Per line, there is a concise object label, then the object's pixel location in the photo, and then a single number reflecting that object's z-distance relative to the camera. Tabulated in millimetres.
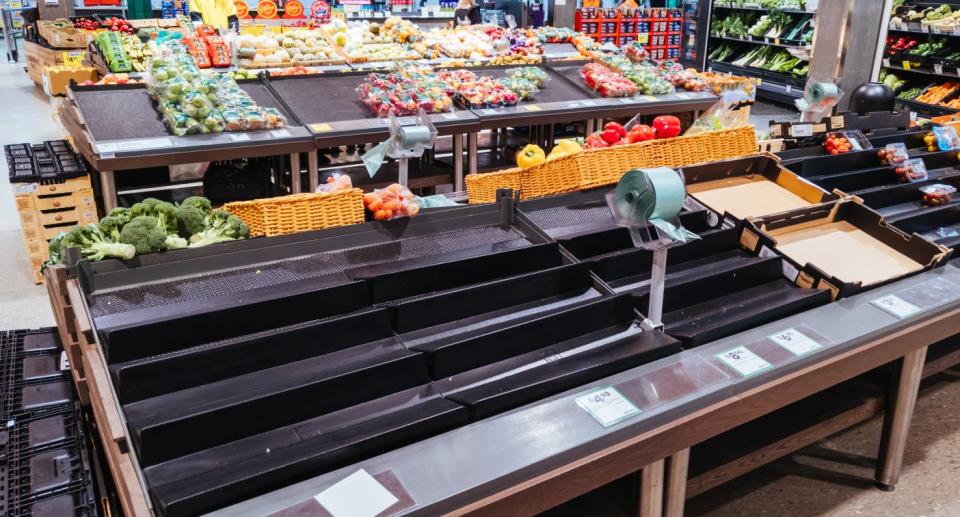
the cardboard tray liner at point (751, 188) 2873
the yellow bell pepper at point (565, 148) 2904
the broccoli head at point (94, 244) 1979
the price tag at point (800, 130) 3531
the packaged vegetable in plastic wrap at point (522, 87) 5285
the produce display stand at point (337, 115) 4461
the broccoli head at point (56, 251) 2444
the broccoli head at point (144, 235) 2008
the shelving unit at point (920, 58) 7438
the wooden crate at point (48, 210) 4348
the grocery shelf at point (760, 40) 9830
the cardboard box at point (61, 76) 8250
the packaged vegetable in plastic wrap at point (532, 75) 5527
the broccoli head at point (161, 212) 2236
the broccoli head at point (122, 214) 2205
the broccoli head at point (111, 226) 2133
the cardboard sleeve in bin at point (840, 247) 2467
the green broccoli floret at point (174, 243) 2080
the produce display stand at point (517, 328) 1564
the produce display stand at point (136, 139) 3916
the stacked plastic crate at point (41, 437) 1905
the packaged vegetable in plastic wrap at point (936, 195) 3174
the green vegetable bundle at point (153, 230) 2014
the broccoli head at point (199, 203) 2342
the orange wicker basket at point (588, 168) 2770
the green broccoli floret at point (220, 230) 2182
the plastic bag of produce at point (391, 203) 2361
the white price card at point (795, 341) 2061
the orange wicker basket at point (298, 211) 2244
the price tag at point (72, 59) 9081
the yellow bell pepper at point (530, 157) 2902
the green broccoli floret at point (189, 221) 2244
